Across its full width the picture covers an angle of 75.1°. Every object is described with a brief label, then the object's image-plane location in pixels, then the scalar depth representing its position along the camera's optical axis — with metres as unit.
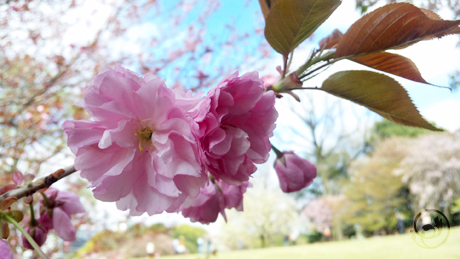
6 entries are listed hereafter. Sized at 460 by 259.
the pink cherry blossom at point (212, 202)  0.31
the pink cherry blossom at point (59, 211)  0.31
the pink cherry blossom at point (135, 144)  0.20
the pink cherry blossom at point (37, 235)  0.31
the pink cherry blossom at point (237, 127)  0.20
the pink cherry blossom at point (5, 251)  0.22
